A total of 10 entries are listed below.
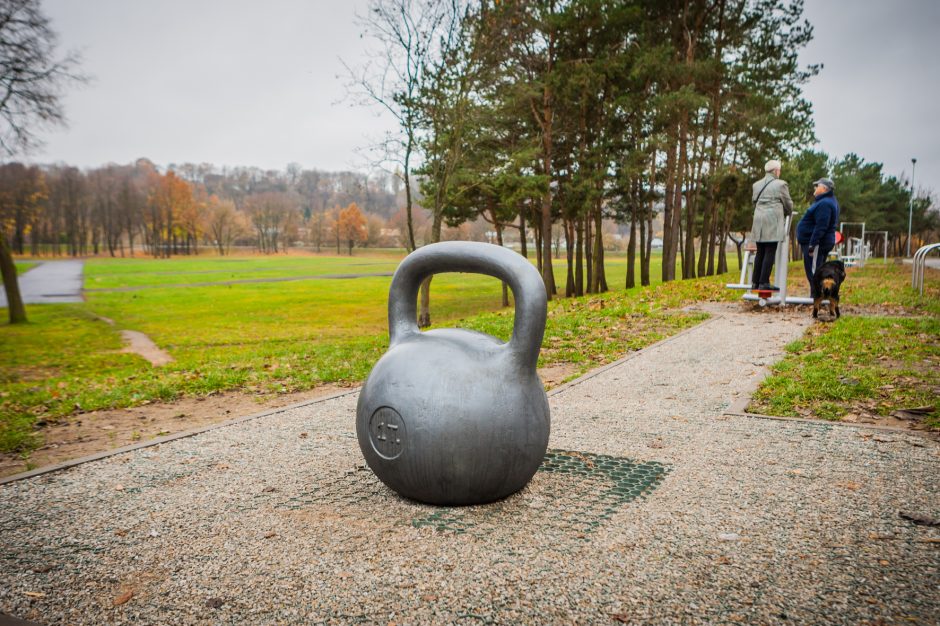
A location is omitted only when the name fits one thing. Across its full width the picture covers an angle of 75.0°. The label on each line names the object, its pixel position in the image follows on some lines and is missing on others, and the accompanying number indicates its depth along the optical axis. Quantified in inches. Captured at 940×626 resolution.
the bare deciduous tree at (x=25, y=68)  767.1
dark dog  442.9
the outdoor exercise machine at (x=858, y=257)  1238.3
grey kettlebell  157.6
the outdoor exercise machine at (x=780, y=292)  511.2
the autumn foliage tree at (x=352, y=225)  4084.6
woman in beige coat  493.7
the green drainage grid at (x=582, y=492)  159.5
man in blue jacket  458.9
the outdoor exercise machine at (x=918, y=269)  619.7
